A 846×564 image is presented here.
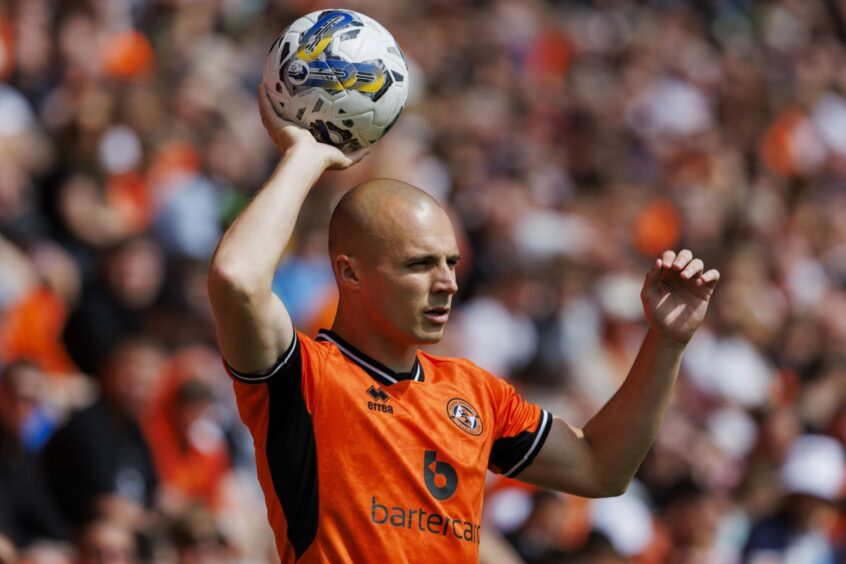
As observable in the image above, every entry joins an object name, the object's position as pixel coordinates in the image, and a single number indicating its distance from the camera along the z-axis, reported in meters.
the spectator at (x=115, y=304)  18.17
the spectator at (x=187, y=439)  17.27
